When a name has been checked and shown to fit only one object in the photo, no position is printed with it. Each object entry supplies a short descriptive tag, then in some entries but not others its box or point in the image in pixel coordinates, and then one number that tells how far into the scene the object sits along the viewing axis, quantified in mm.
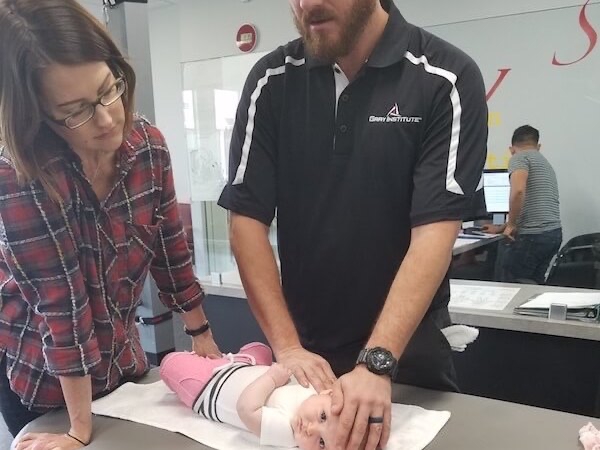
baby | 1010
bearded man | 1146
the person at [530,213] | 3945
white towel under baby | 1010
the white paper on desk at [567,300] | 2059
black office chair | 3593
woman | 972
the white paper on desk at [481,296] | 2262
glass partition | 5512
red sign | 5543
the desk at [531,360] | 2047
